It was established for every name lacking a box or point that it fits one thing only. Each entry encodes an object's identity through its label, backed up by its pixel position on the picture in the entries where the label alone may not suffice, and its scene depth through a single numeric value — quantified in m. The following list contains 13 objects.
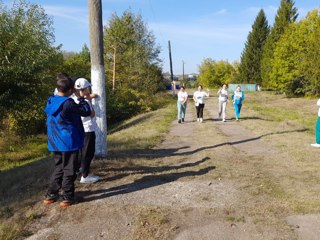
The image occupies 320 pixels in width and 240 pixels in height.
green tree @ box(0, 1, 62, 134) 13.50
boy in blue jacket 3.73
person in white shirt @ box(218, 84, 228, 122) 12.79
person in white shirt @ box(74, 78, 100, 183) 4.56
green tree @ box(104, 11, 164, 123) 20.00
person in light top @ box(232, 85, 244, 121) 12.73
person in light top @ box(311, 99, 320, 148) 7.69
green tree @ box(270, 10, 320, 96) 24.18
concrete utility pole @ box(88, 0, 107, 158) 5.67
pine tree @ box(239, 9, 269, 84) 45.63
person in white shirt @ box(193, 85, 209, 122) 12.60
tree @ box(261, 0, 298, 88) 37.37
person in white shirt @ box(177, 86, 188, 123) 12.68
